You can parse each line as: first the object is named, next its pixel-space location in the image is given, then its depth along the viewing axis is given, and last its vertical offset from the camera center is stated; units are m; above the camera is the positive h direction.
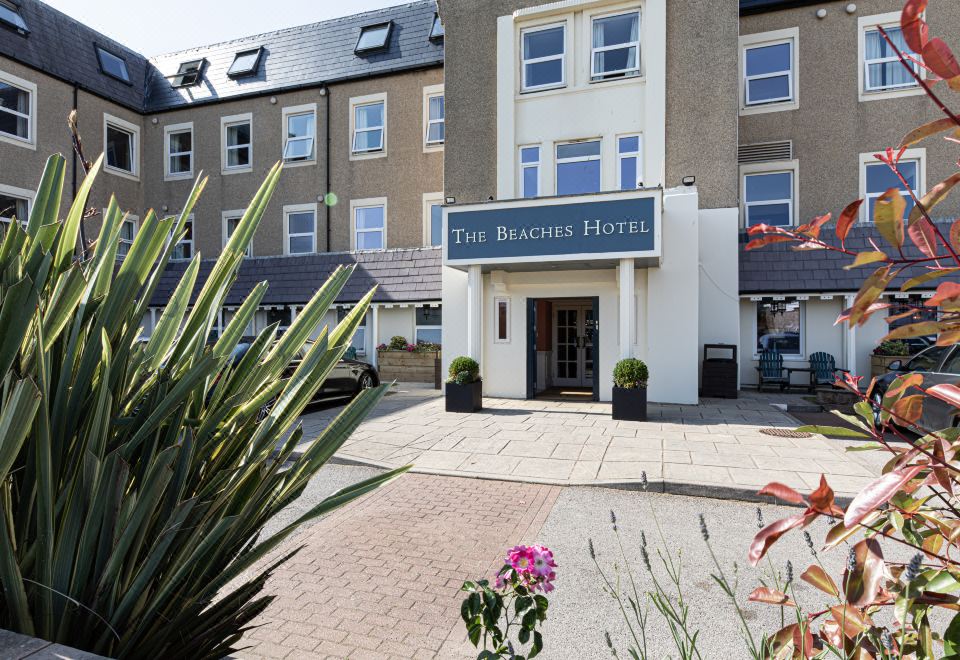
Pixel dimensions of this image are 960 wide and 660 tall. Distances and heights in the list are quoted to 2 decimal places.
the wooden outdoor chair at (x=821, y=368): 12.60 -0.67
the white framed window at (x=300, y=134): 17.03 +6.55
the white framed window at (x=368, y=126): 16.34 +6.57
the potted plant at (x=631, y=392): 8.90 -0.90
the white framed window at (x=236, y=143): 17.72 +6.51
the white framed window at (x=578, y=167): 11.96 +3.87
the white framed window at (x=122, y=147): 17.89 +6.53
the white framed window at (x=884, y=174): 12.67 +4.03
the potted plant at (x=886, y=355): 11.90 -0.34
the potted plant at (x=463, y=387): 9.90 -0.91
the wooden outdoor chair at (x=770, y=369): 12.94 -0.72
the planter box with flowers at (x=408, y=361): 15.12 -0.65
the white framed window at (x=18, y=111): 14.60 +6.30
